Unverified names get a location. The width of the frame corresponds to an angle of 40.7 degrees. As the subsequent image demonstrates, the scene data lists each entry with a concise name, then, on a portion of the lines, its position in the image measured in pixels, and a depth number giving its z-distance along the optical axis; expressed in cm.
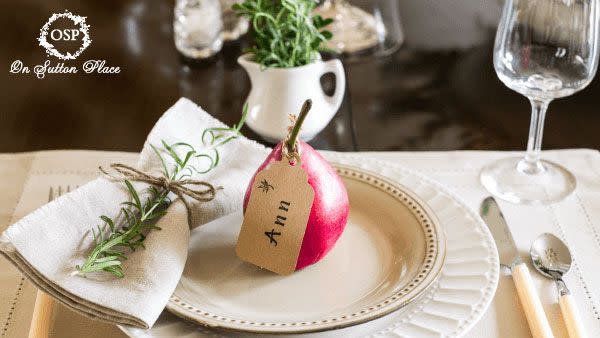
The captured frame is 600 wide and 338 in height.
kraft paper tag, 73
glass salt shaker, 132
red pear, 74
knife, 72
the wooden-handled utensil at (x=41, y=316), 70
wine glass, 96
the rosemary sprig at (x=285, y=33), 104
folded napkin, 66
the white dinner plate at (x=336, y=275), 67
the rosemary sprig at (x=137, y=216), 69
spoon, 76
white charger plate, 69
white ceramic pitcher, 106
